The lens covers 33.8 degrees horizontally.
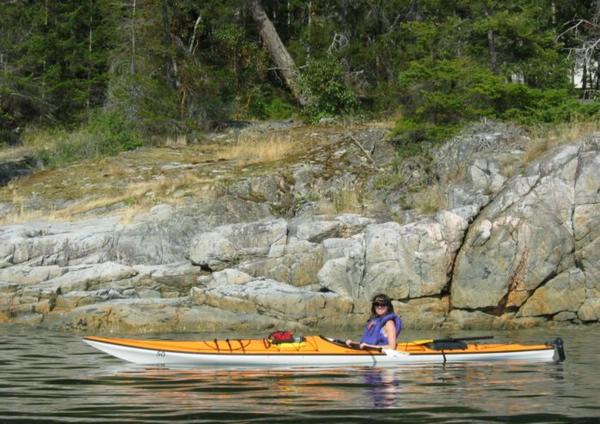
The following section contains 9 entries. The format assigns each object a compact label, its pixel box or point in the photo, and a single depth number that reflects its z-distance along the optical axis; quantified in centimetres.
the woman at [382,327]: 1303
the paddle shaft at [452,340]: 1333
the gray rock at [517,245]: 1803
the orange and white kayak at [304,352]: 1275
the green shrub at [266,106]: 3294
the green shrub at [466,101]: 2319
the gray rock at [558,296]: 1792
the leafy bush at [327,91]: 3050
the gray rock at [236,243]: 1948
